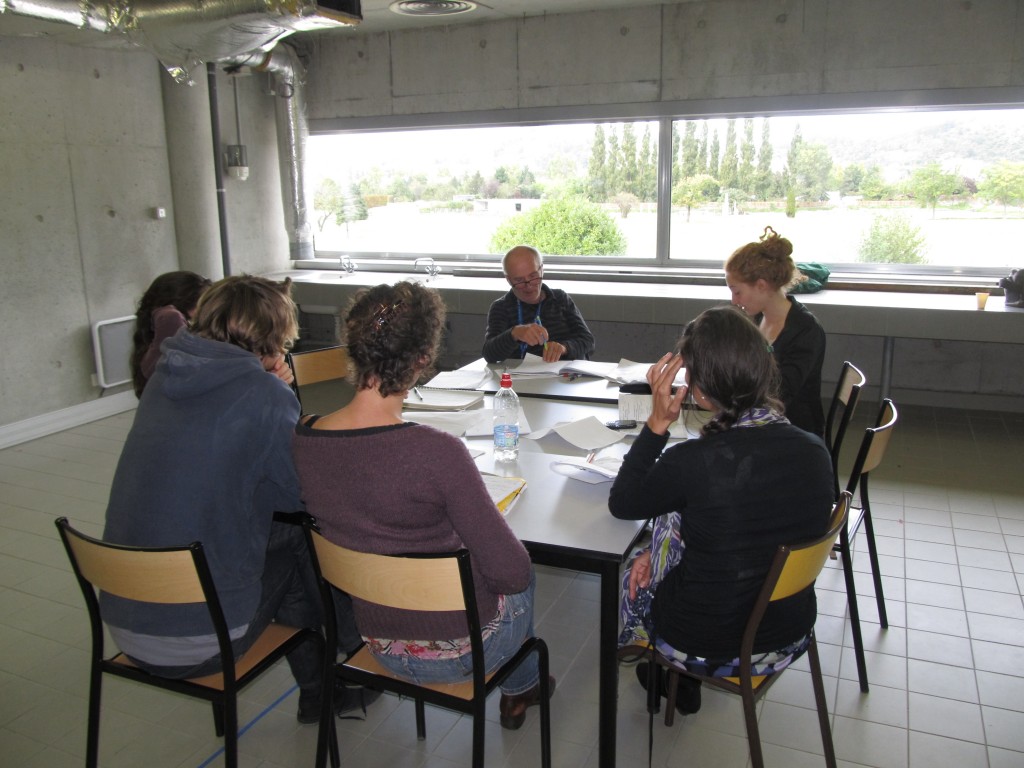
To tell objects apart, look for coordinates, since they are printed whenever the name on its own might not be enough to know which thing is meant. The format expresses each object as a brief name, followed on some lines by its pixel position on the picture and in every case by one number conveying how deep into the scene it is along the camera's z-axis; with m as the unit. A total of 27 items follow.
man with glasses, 3.49
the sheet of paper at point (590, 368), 3.13
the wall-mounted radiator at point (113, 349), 5.03
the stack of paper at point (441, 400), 2.73
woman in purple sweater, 1.50
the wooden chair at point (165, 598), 1.52
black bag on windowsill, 4.35
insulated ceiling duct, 3.60
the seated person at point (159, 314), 2.71
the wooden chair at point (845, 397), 2.48
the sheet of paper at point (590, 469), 2.07
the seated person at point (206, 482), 1.66
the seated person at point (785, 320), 2.81
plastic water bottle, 2.26
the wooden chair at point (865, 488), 2.19
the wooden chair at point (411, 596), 1.46
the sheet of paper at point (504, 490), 1.90
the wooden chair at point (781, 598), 1.53
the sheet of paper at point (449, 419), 2.49
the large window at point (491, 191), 5.83
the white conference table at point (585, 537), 1.69
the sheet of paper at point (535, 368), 3.20
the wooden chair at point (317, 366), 3.21
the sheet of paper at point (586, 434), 2.34
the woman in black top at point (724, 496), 1.58
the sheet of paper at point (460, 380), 3.02
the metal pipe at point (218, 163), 5.46
